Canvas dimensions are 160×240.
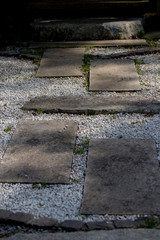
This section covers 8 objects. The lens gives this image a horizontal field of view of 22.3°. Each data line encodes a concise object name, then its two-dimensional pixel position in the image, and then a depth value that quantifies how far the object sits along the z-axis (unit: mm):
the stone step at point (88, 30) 5734
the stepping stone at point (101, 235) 2205
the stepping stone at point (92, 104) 3764
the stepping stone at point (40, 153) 2855
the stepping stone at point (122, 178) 2500
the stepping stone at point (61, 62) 4727
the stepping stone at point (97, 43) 5512
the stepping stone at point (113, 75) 4285
